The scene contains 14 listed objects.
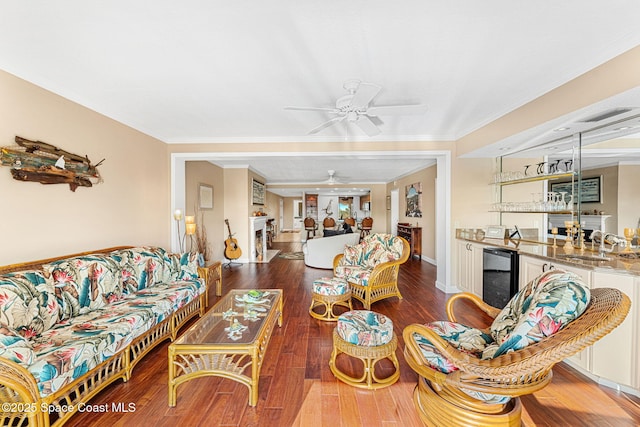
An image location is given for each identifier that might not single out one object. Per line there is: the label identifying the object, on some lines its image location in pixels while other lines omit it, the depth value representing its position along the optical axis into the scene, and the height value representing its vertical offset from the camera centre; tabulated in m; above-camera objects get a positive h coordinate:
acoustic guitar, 5.77 -0.88
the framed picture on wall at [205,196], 5.15 +0.34
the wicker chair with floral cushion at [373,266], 3.26 -0.79
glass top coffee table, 1.67 -0.96
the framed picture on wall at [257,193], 6.84 +0.57
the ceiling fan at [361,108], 2.13 +1.00
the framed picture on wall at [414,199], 6.60 +0.35
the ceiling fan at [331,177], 6.83 +1.03
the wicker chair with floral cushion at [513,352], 1.09 -0.73
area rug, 6.90 -1.25
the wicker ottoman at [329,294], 2.96 -1.00
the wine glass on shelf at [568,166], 2.90 +0.55
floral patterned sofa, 1.37 -0.86
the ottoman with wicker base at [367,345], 1.84 -1.01
